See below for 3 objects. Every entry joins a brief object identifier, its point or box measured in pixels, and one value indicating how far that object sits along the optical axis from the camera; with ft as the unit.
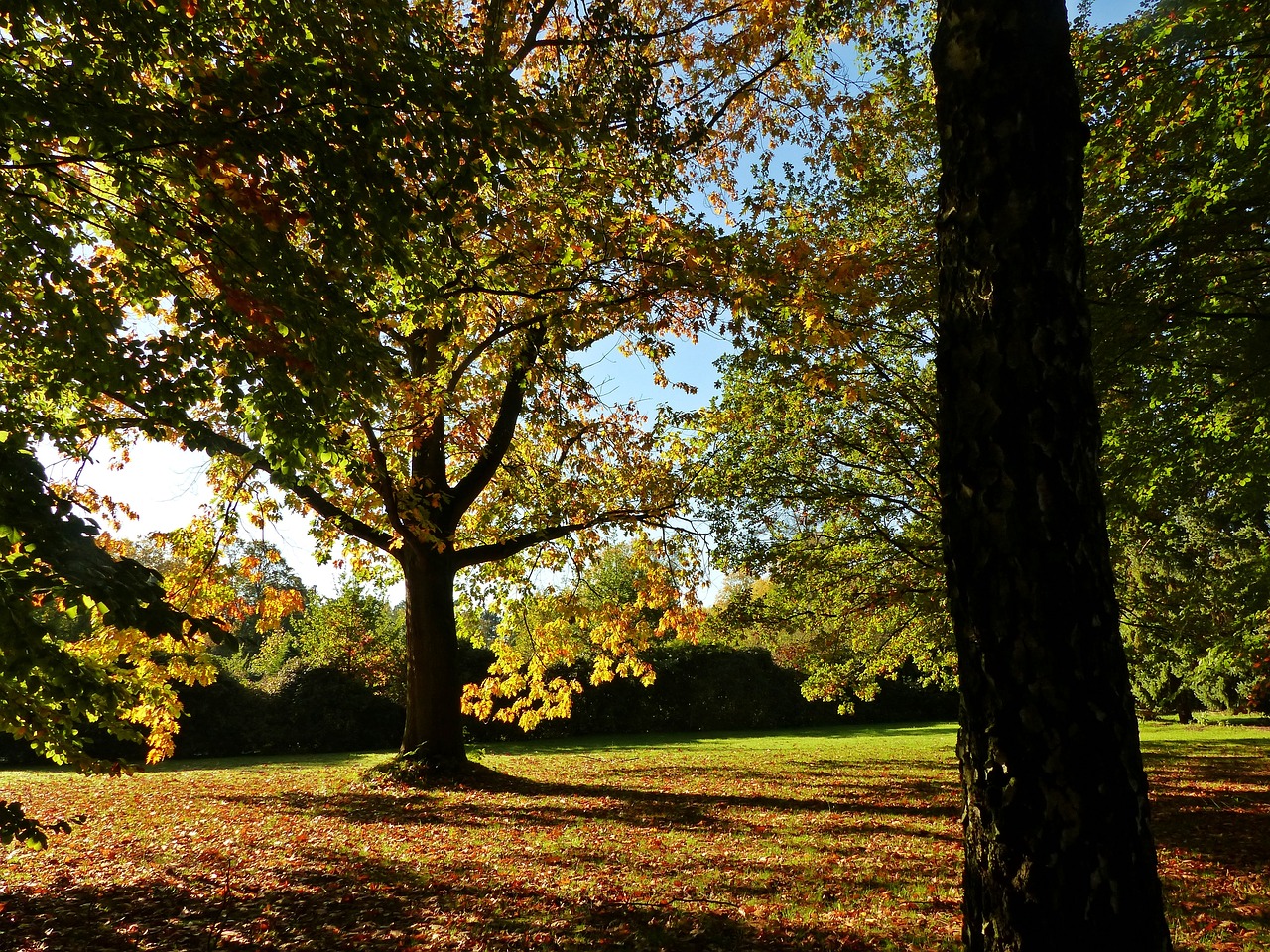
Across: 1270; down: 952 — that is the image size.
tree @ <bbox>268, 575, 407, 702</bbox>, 78.59
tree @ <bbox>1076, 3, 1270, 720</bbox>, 24.36
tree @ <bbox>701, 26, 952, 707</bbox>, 35.17
